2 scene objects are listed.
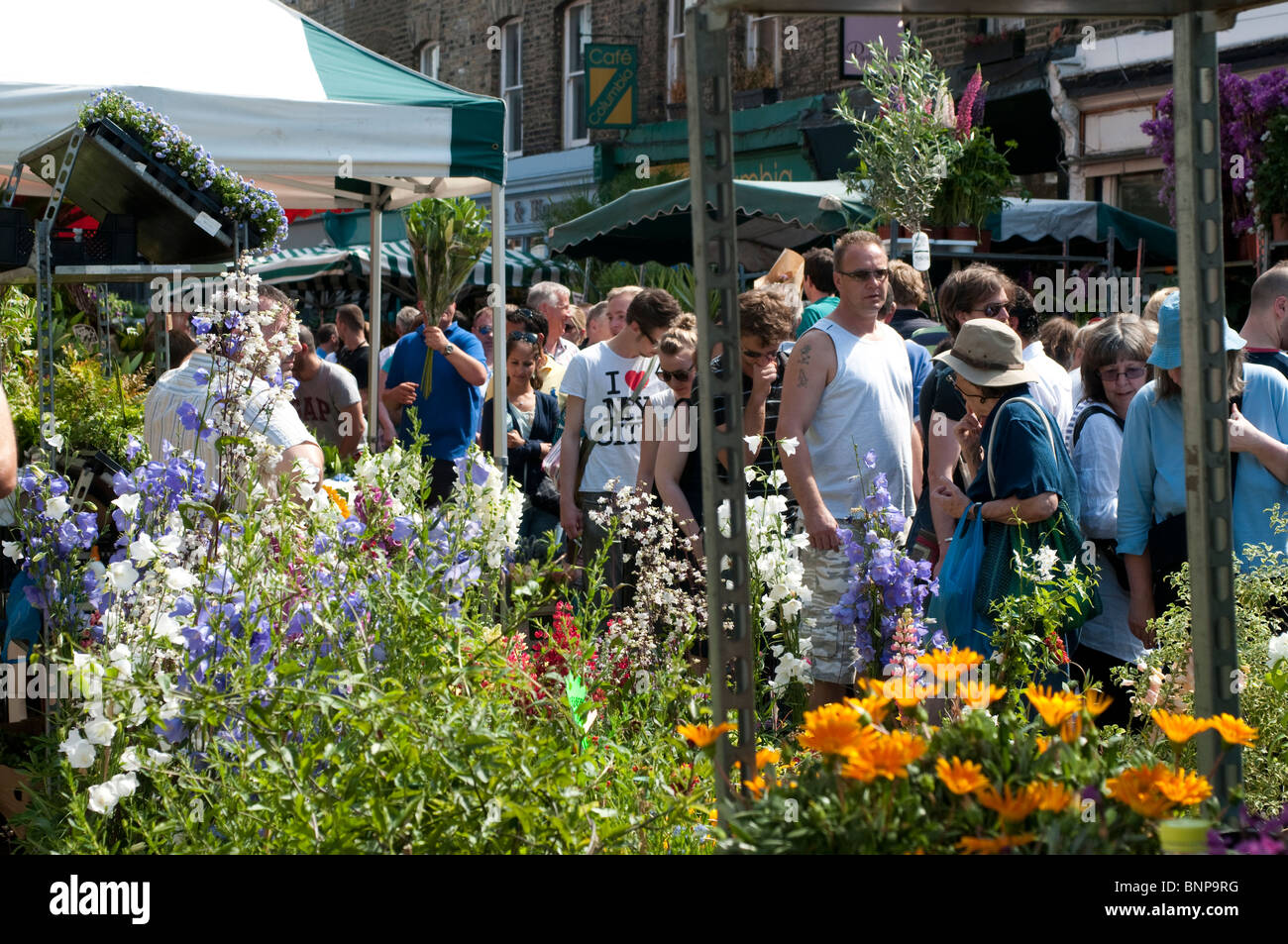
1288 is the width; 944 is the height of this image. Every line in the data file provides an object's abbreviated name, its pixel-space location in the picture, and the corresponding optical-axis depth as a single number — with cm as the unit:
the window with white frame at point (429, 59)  2318
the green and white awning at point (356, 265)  1537
